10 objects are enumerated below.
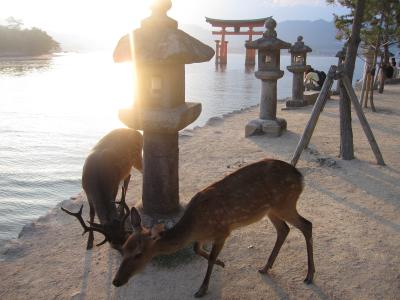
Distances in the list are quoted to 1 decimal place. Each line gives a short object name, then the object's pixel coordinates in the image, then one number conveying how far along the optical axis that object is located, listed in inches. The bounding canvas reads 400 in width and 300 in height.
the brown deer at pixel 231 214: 146.4
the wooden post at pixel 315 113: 317.1
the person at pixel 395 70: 1103.7
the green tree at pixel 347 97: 328.5
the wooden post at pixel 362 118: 314.3
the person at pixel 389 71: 918.8
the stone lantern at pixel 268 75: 428.5
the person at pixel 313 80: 846.5
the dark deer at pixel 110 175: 152.9
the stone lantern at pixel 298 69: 622.8
